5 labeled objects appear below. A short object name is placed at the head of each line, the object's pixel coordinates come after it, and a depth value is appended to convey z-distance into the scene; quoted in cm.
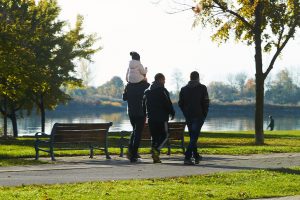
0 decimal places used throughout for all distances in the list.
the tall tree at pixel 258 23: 2669
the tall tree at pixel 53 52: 3988
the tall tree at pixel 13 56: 2700
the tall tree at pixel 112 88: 17612
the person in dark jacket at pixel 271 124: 5981
